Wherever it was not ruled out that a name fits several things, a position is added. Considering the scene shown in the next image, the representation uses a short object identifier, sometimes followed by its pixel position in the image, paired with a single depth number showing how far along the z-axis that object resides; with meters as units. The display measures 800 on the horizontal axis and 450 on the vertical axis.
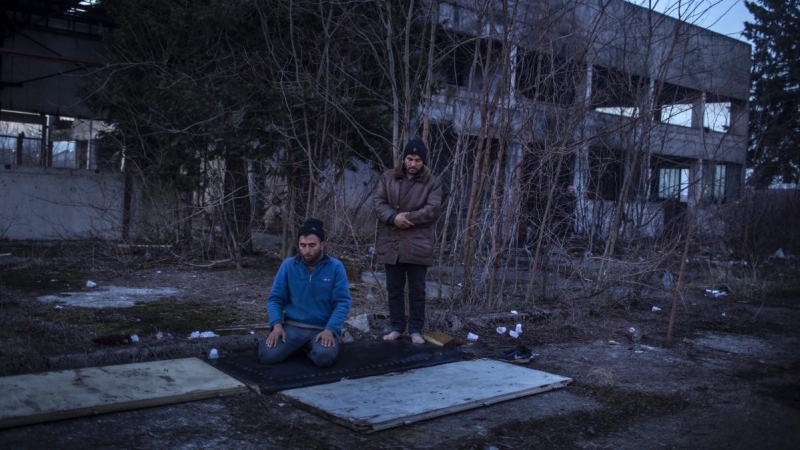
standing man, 6.72
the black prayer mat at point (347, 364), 5.31
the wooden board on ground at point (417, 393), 4.56
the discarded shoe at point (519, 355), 6.42
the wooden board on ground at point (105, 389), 4.25
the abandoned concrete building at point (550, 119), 8.23
